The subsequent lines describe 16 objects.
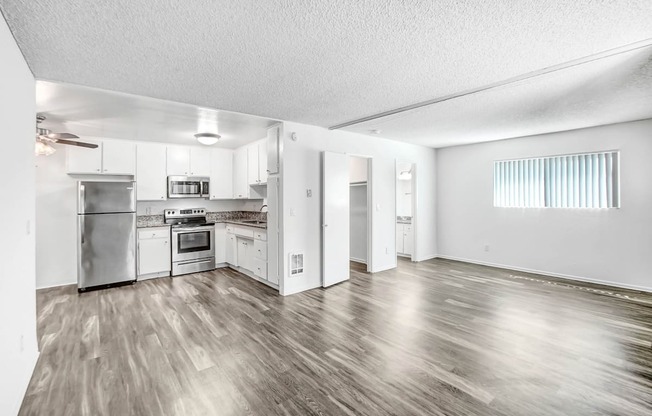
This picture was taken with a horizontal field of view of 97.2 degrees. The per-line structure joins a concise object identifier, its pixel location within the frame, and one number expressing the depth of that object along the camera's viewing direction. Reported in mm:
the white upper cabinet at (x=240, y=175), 5914
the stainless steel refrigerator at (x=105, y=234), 4509
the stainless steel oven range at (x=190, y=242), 5379
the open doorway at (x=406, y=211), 6374
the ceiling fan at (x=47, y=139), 3560
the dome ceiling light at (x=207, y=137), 4820
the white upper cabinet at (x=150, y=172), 5320
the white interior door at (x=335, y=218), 4582
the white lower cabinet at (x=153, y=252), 5090
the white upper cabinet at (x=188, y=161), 5641
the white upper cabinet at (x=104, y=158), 4812
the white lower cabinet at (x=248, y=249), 4730
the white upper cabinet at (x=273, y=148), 4273
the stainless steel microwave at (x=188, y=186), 5613
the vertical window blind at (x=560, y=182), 4594
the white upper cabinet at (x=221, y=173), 6109
